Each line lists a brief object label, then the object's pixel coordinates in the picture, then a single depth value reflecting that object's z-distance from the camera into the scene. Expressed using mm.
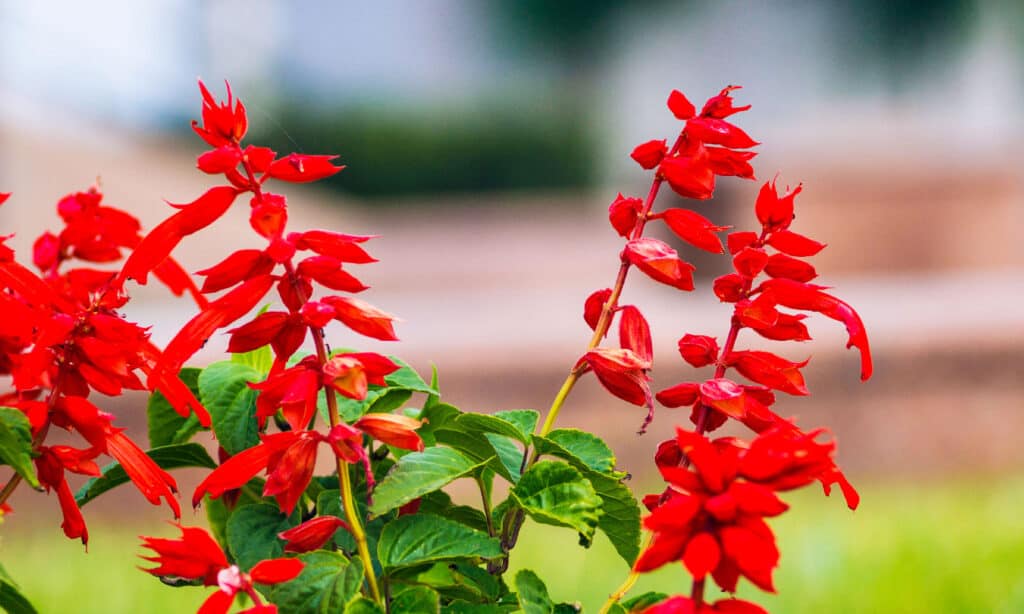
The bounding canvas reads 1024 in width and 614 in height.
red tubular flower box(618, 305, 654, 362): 1842
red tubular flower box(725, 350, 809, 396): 1834
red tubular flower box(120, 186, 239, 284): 1808
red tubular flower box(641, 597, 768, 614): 1750
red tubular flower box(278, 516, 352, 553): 1808
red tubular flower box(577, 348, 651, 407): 1827
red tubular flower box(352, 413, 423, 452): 1791
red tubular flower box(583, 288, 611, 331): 1867
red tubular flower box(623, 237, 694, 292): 1822
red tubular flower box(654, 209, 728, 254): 1843
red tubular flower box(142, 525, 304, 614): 1766
